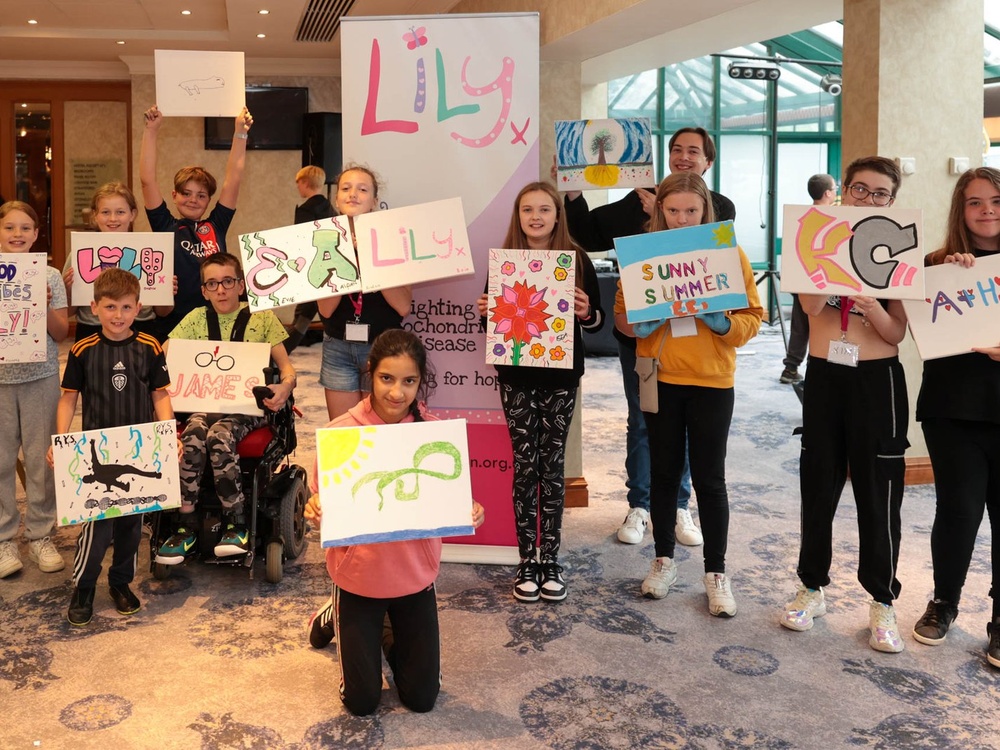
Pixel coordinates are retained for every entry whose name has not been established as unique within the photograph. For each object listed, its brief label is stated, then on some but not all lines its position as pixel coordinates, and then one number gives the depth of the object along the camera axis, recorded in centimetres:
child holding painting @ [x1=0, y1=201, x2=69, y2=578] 322
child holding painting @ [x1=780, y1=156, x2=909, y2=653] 268
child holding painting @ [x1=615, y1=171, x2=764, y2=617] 295
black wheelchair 325
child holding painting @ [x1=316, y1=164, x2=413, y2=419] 319
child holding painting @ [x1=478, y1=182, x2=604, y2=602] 306
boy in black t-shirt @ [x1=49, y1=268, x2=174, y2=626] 294
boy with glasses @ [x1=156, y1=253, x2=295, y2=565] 315
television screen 1034
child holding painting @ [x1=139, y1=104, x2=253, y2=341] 361
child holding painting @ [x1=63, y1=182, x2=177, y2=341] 340
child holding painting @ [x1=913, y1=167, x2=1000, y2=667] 260
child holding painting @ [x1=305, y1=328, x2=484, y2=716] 235
